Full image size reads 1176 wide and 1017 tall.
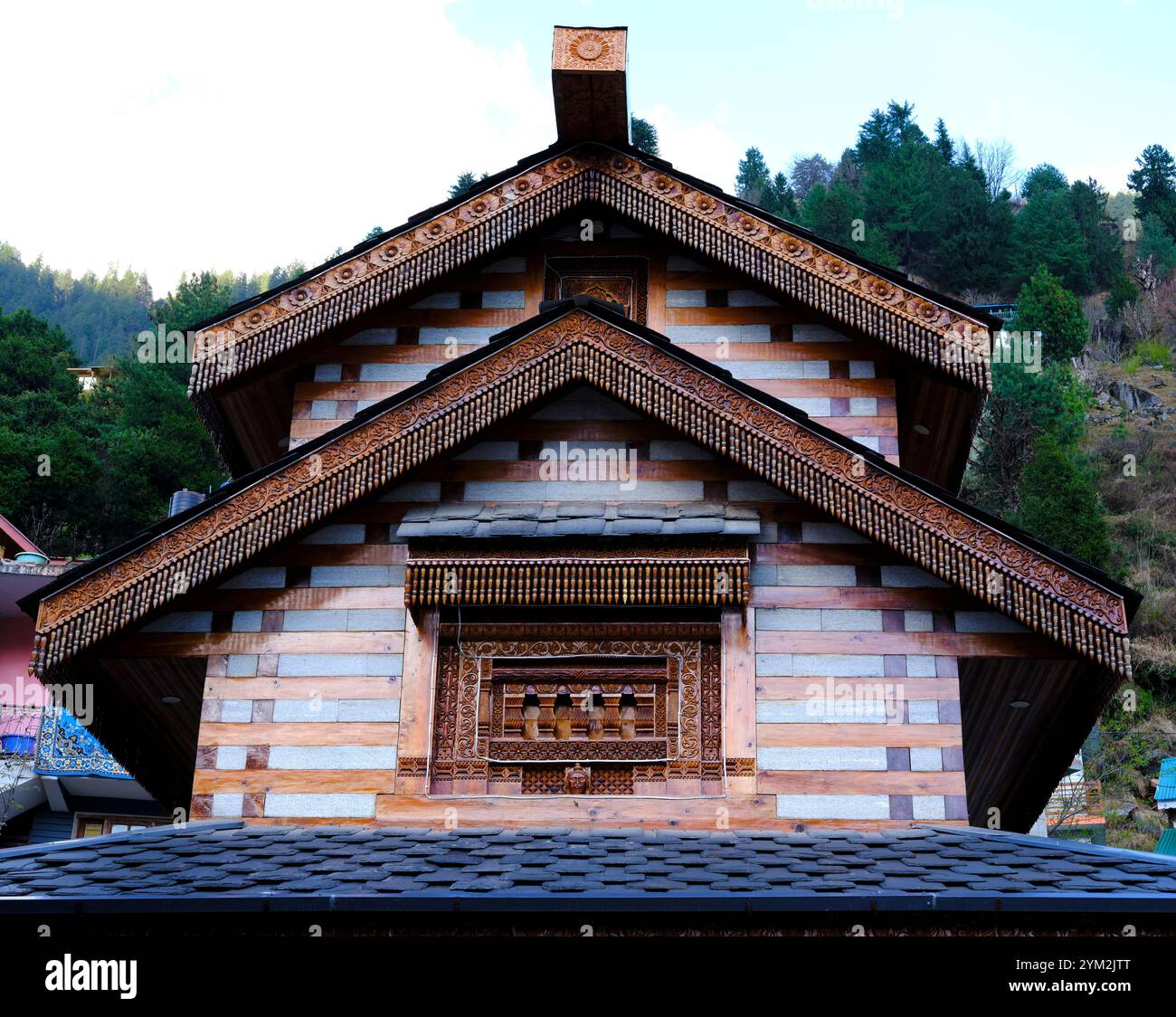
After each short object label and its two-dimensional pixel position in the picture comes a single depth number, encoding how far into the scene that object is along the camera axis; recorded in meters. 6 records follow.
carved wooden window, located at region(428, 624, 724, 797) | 9.34
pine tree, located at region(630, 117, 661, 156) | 71.08
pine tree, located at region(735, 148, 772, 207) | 97.25
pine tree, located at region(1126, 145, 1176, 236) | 92.88
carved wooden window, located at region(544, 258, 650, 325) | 12.32
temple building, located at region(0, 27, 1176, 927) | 9.02
